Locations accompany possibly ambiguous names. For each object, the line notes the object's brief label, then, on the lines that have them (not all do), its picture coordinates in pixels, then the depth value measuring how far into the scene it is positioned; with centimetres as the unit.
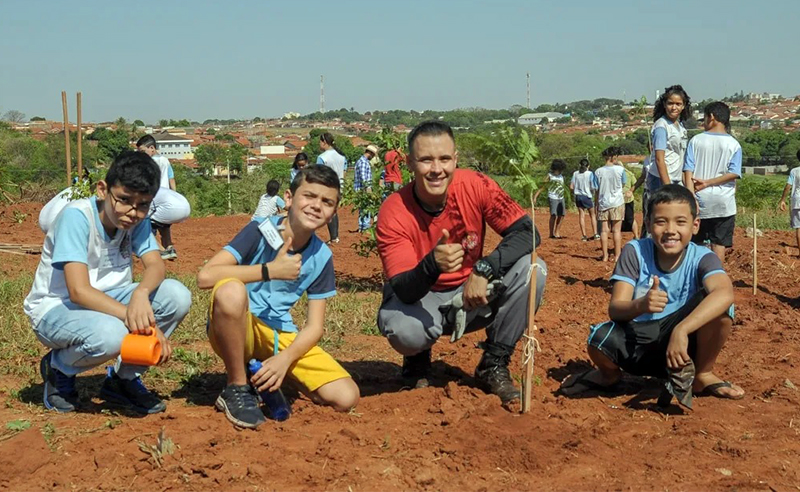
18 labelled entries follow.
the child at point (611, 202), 1126
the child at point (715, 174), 711
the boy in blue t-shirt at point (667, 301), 417
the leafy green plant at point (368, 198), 848
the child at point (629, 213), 1240
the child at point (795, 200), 972
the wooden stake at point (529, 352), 391
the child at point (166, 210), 941
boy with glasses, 388
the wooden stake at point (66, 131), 1439
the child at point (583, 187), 1434
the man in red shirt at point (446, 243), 421
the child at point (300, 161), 1262
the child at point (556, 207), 1216
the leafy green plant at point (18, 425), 383
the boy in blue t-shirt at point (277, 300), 386
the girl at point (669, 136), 717
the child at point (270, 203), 1251
